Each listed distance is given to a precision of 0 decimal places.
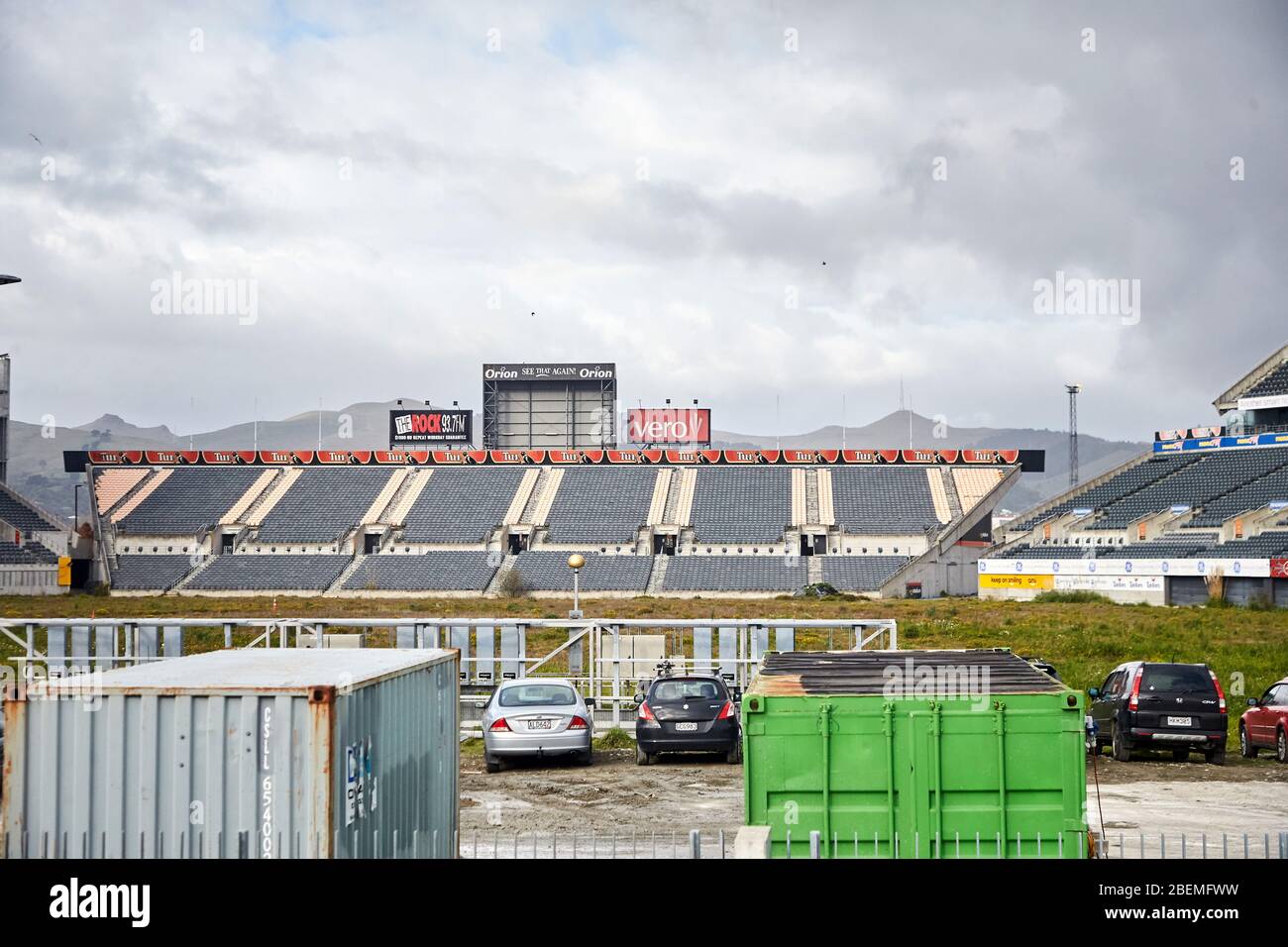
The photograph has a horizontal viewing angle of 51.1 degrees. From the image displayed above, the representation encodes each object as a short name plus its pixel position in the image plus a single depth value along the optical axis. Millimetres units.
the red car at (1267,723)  21312
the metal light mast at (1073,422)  128750
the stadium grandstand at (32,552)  73062
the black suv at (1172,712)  21250
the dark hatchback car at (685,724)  20938
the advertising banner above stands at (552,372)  87688
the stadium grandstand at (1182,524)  57438
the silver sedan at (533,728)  20609
